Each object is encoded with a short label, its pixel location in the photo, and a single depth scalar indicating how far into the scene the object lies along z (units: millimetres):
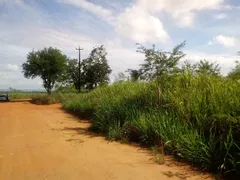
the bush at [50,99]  19093
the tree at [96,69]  25516
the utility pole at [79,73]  27063
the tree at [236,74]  5998
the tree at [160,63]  6947
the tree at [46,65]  26149
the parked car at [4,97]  23703
